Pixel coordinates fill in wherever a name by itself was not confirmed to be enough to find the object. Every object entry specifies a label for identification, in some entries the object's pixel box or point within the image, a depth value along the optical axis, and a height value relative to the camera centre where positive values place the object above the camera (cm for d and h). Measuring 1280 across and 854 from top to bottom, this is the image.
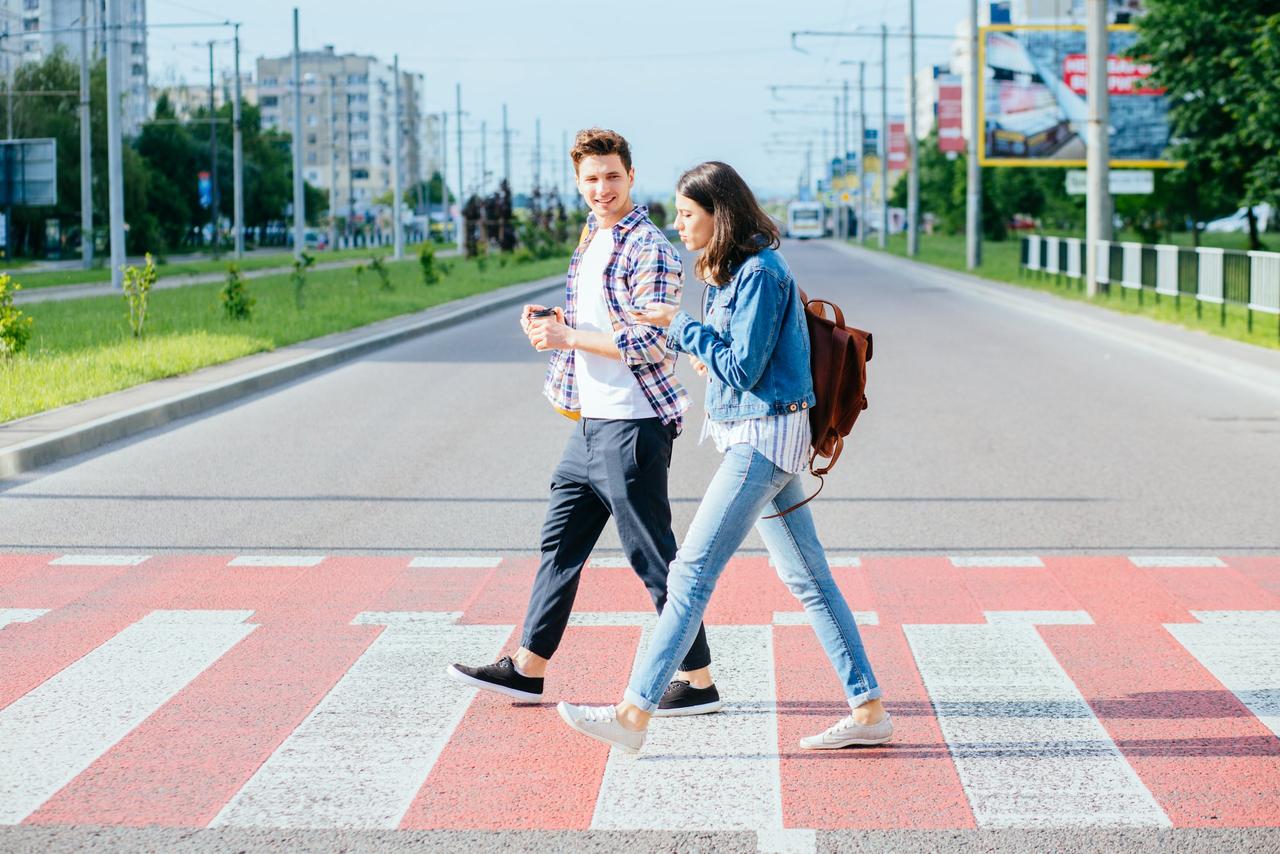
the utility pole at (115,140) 3594 +221
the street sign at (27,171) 4697 +199
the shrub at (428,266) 4053 -37
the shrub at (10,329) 1703 -74
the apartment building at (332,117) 18438 +1255
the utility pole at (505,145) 11658 +671
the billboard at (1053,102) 4566 +364
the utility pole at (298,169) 5783 +265
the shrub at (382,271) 3675 -44
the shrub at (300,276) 2980 -45
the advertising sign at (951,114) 6116 +450
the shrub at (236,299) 2506 -68
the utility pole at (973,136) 4606 +279
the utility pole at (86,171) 5497 +233
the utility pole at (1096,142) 3206 +185
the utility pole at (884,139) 7869 +480
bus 12794 +188
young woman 505 -52
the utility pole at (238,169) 6156 +267
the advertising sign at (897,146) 10031 +561
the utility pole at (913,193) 6256 +195
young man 555 -50
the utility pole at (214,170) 7544 +328
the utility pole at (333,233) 10412 +91
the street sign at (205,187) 8575 +288
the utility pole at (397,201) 6975 +185
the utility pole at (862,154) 9638 +497
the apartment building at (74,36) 8269 +1301
